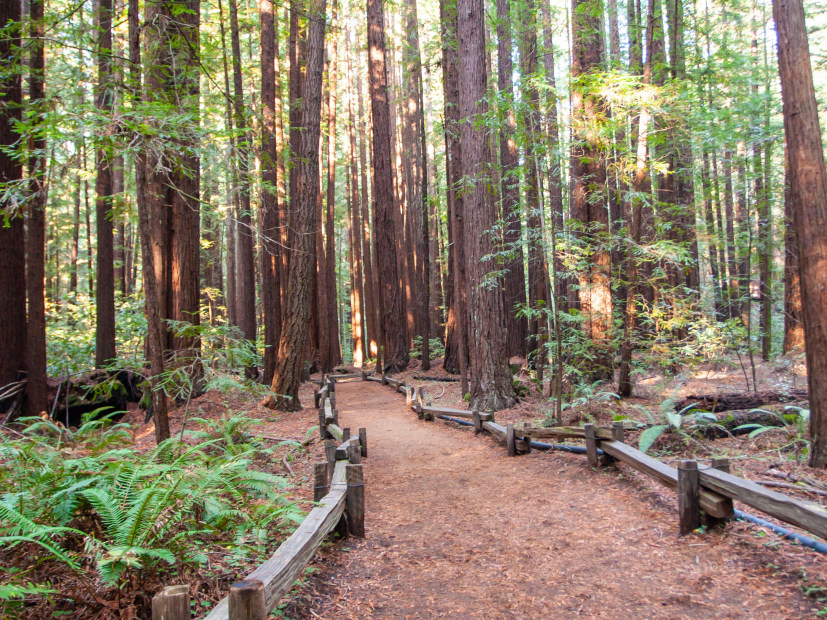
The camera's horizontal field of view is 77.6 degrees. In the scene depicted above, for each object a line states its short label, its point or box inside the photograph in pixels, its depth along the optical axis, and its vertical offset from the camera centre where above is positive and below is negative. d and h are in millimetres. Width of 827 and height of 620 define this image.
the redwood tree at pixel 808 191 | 5086 +1205
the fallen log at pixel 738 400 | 7824 -1330
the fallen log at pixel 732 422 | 6953 -1487
